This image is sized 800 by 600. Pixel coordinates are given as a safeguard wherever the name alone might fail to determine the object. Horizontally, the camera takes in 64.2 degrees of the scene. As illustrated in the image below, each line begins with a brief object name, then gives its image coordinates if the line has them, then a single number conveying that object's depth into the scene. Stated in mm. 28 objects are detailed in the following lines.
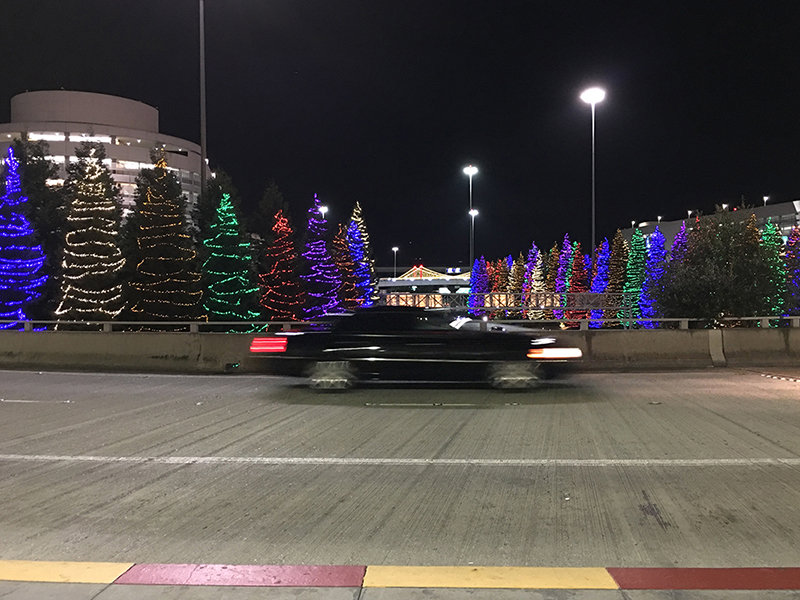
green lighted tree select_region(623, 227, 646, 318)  67375
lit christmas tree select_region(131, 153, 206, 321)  33875
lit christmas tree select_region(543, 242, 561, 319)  95000
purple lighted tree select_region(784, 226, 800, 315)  44031
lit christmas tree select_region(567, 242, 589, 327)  81438
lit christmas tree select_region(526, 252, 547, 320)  96312
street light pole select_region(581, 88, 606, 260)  25141
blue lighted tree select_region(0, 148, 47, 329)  34594
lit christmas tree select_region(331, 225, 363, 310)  55062
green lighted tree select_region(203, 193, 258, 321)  37125
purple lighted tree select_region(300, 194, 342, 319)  49250
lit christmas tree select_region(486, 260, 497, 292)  125819
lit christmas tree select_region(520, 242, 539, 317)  100850
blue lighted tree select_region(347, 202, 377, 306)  60344
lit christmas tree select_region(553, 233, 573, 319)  86956
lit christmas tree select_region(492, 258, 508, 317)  118500
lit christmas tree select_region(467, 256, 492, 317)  121875
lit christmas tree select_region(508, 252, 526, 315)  111719
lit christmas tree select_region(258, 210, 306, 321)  43469
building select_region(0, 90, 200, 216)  84062
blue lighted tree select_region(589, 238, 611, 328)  74000
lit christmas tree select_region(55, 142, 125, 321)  33875
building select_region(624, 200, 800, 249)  90125
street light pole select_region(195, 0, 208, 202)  20297
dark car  10977
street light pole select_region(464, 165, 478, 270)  36209
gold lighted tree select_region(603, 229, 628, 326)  71250
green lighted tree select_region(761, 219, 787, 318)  36847
